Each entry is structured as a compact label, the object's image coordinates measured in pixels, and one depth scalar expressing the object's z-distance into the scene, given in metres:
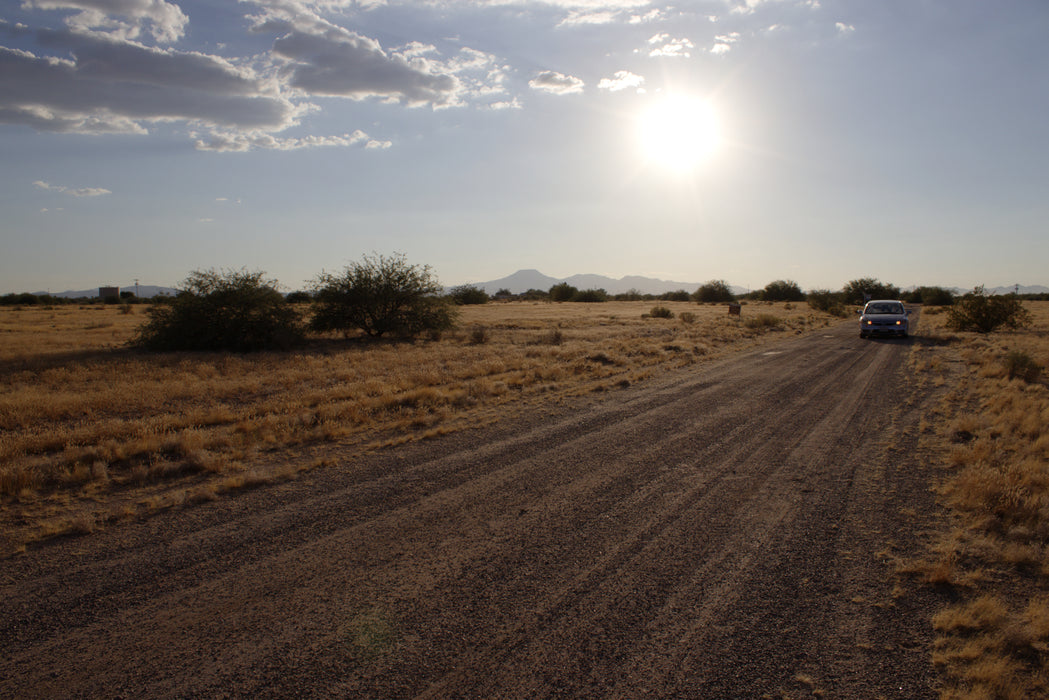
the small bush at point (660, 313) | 49.58
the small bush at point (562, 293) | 102.25
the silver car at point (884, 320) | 25.44
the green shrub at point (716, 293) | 99.94
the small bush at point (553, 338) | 25.34
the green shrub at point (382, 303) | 27.53
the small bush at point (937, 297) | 86.12
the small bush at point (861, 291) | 85.06
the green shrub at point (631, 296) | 110.12
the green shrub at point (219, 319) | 21.80
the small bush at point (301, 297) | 26.63
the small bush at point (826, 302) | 56.75
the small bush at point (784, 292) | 102.25
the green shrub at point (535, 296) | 104.69
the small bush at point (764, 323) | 34.94
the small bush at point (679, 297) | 112.62
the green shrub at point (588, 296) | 102.62
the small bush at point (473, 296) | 74.36
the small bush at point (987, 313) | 28.89
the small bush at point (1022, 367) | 13.28
